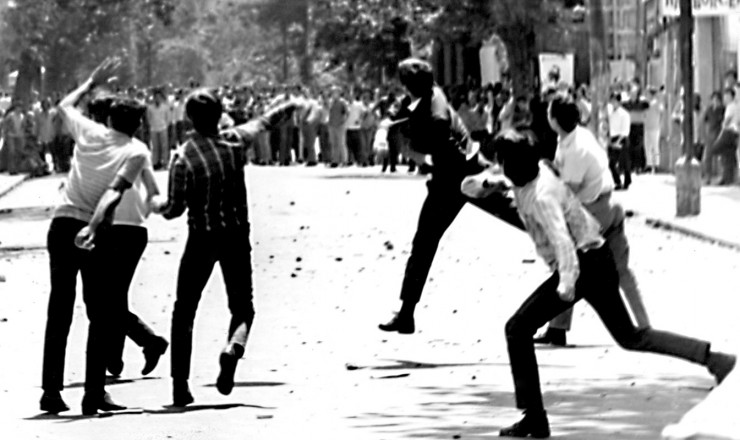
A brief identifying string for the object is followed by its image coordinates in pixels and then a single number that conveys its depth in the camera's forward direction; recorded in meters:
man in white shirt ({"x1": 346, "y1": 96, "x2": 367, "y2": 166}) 51.75
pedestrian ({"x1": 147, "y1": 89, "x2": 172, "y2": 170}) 50.97
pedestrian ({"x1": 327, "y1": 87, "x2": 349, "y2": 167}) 52.03
